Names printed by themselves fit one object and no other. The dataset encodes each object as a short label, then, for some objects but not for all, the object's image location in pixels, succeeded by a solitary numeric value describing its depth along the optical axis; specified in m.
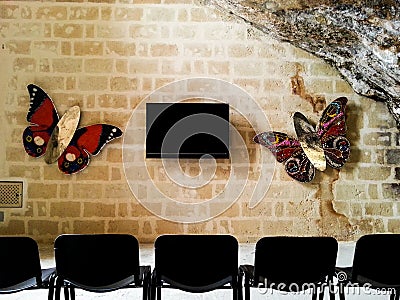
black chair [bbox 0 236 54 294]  3.42
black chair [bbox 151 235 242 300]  3.45
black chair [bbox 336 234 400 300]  3.55
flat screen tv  6.13
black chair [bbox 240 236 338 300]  3.49
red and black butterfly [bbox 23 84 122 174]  6.14
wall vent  6.13
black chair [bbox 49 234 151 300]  3.46
